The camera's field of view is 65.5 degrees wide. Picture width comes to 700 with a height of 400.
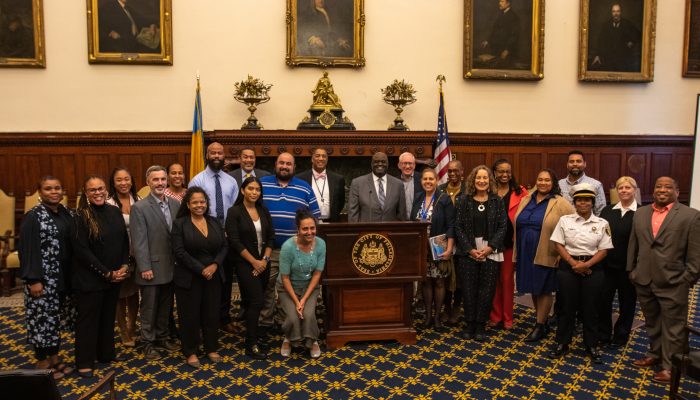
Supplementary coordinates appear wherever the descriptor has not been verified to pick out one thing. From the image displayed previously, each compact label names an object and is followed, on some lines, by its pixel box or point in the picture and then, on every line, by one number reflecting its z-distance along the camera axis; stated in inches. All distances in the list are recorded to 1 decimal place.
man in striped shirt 196.9
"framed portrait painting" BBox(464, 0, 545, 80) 342.3
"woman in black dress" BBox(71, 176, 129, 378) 163.9
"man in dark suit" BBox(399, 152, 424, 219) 227.6
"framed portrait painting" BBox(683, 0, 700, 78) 357.1
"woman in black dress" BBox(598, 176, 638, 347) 182.7
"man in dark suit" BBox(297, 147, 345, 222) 230.5
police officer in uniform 175.9
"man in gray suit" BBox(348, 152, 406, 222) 216.4
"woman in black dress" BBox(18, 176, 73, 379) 156.2
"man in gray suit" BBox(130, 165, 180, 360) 176.9
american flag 313.6
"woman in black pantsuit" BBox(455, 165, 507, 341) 196.4
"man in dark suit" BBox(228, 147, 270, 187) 231.0
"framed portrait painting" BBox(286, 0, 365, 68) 329.1
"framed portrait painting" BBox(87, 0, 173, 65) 313.6
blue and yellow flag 313.1
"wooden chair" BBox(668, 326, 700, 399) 128.8
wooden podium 188.5
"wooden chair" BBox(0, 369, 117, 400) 93.3
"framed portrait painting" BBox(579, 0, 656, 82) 350.9
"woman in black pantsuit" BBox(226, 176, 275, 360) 182.9
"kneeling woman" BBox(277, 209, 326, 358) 180.7
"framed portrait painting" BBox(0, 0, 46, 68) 308.0
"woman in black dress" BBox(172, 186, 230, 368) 173.6
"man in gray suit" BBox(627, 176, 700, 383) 159.2
